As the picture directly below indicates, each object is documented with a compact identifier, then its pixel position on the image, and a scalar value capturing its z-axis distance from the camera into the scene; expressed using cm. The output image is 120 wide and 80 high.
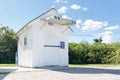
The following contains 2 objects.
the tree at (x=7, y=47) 1087
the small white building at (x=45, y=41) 662
